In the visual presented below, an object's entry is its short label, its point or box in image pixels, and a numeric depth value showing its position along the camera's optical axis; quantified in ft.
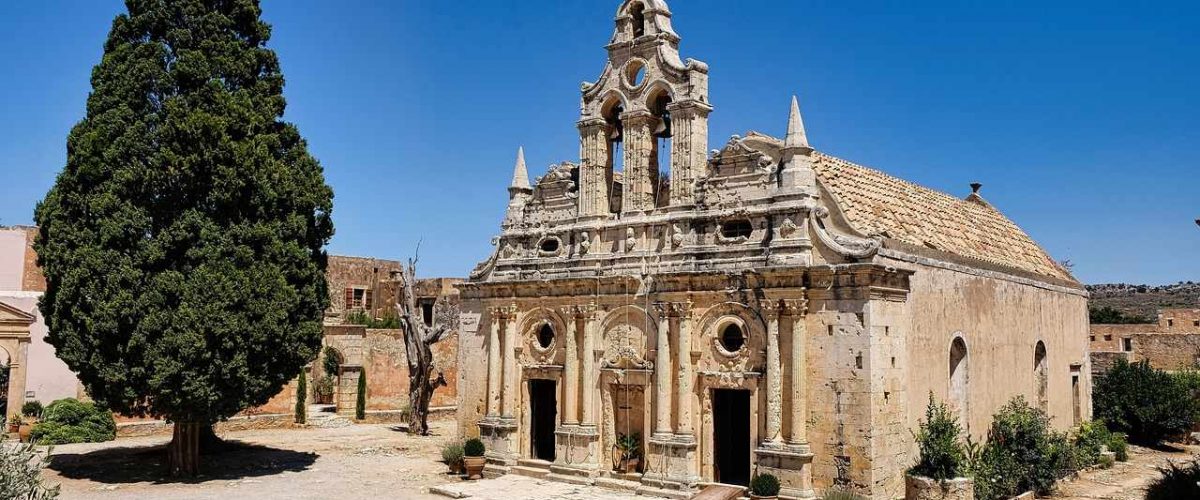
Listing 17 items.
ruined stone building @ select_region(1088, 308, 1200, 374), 119.65
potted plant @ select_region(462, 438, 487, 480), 69.56
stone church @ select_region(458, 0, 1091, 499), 56.18
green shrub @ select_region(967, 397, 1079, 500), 59.52
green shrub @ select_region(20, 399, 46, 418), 89.81
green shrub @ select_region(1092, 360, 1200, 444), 90.53
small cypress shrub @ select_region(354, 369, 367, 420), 107.96
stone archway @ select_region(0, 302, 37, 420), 89.56
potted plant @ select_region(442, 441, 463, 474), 71.56
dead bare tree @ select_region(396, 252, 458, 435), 97.55
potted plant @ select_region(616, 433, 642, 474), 64.90
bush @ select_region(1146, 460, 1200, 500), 50.83
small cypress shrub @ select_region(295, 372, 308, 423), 100.53
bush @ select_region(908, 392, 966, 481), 53.21
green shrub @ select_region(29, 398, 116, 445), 83.25
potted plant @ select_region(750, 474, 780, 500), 55.36
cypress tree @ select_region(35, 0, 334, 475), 61.21
